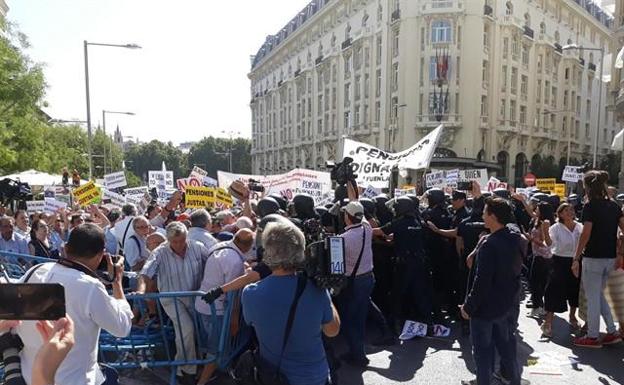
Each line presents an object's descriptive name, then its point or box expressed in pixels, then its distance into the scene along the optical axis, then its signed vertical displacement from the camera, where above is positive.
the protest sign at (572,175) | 14.43 -0.34
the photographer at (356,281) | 5.04 -1.24
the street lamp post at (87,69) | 16.63 +3.16
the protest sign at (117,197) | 10.66 -0.78
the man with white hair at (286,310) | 2.53 -0.77
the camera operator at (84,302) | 2.48 -0.72
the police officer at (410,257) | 5.92 -1.15
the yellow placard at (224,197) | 9.52 -0.71
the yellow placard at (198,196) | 9.22 -0.64
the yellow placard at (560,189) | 15.03 -0.80
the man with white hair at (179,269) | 4.21 -0.96
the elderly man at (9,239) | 6.84 -1.10
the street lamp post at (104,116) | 27.44 +2.51
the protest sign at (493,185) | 12.06 -0.54
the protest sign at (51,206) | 9.44 -0.87
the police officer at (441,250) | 6.82 -1.22
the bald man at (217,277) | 4.16 -0.99
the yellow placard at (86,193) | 9.97 -0.65
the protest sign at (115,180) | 12.07 -0.47
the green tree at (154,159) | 90.88 +0.47
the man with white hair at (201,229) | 5.01 -0.71
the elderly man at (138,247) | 5.83 -1.02
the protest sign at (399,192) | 11.78 -0.71
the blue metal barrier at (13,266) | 4.87 -1.09
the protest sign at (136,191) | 10.98 -0.69
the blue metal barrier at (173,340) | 3.90 -1.47
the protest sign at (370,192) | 9.97 -0.61
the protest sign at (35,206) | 9.60 -0.89
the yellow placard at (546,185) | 14.03 -0.63
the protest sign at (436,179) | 11.96 -0.40
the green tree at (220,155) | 88.81 +1.30
